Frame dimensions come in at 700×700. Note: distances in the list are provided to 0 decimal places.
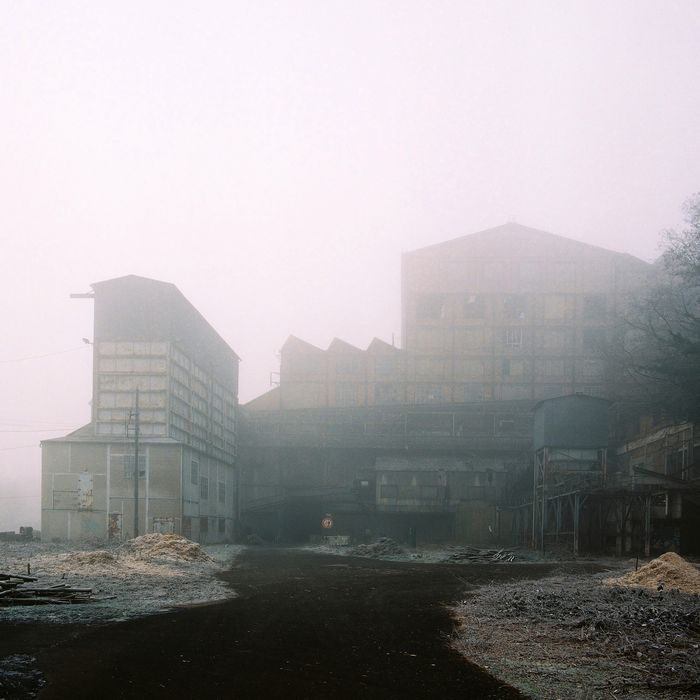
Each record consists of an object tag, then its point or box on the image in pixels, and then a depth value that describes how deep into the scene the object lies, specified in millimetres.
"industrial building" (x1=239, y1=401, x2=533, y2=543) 51906
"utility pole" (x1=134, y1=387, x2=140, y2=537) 35781
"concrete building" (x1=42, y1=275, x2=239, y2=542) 40000
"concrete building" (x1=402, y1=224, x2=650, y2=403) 61469
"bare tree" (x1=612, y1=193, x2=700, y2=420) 36312
